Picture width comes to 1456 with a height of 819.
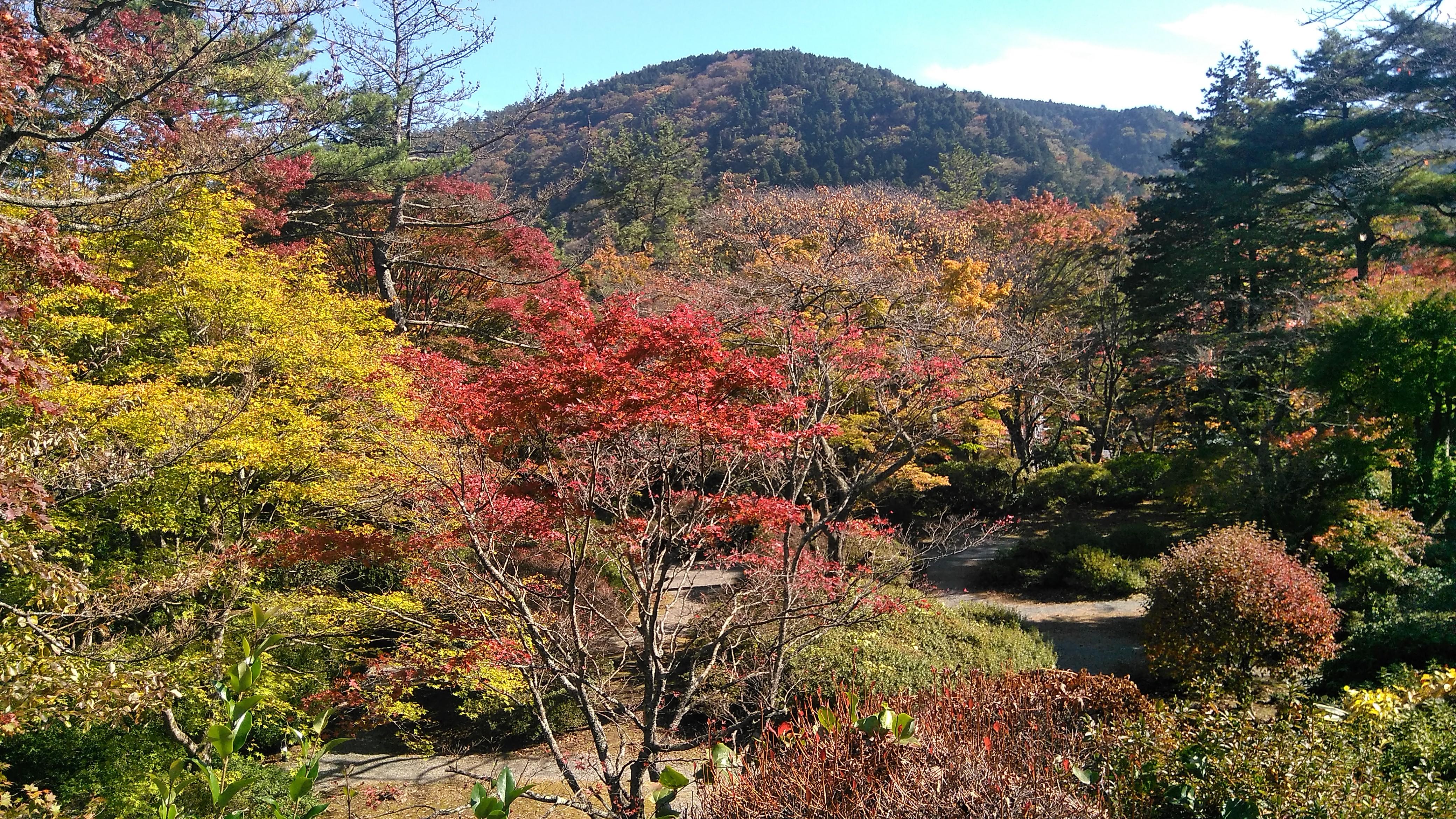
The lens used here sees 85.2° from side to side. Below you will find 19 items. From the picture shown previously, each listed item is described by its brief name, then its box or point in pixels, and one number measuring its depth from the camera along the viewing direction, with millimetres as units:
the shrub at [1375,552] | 9203
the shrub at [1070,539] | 15016
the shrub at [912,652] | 8133
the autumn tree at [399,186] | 14273
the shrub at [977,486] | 19938
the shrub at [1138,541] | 14875
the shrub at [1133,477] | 17891
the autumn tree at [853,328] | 9984
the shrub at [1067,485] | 19219
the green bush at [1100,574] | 13523
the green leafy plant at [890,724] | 2490
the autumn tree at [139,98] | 5617
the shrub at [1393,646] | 7652
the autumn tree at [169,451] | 5828
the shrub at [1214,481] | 12906
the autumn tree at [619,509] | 5355
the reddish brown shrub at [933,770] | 3588
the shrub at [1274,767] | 3781
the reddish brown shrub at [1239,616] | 7551
